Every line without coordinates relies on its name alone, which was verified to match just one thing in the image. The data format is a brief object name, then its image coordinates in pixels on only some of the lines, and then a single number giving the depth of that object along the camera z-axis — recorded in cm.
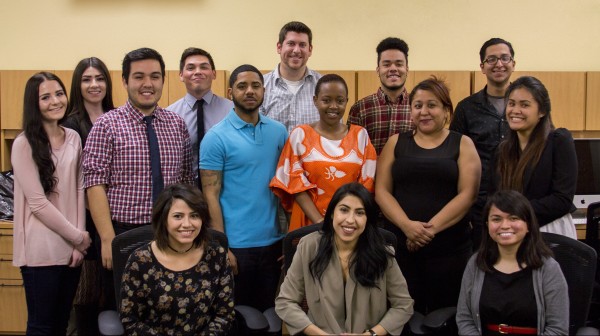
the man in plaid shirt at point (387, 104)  336
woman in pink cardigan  284
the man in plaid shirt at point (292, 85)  349
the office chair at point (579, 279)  246
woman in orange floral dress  298
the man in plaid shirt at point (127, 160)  285
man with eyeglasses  340
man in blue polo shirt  298
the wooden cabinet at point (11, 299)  410
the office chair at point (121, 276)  237
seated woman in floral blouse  246
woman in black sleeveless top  287
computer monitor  441
